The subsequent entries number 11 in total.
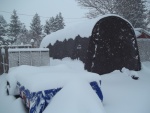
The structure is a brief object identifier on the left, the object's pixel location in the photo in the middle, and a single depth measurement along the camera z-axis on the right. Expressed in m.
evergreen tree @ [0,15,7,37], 50.33
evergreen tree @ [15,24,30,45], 54.50
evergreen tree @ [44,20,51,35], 49.83
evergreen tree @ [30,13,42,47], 51.03
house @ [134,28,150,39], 21.00
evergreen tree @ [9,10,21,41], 51.91
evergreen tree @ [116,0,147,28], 28.08
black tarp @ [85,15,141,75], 11.04
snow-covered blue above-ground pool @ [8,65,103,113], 4.63
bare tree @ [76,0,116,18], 29.23
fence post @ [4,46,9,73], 13.28
